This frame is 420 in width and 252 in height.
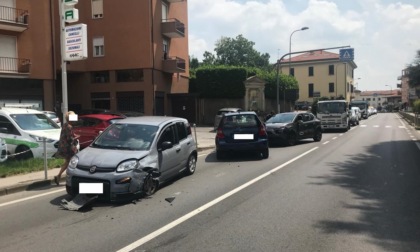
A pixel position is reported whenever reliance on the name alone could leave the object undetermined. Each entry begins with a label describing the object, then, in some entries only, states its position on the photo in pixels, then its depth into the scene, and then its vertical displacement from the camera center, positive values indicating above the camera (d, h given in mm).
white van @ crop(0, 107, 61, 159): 12414 -875
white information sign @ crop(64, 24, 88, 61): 13055 +1968
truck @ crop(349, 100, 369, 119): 59625 -704
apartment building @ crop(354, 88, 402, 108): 165562 +1597
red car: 15359 -782
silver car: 7383 -1062
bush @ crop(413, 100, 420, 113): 37656 -620
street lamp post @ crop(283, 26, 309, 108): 38588 +1377
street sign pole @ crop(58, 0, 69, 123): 13062 +1388
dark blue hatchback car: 13523 -1076
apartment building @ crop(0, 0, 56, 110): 27406 +3524
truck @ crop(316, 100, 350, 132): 28969 -930
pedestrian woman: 9492 -864
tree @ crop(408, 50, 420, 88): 27625 +1836
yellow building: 85850 +5583
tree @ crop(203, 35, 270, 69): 91500 +11011
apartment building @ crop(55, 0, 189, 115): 32062 +3463
